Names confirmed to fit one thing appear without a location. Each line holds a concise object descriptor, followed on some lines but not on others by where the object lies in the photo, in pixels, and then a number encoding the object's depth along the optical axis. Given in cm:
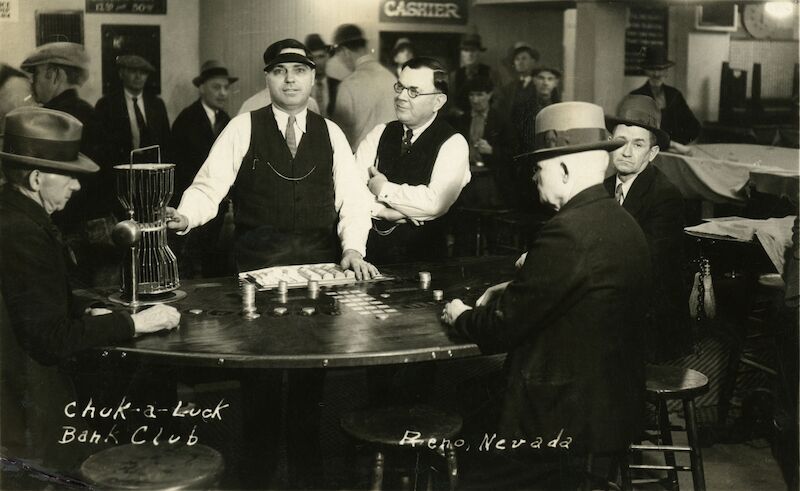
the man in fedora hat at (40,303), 268
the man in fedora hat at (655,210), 398
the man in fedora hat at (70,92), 500
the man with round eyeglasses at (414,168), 457
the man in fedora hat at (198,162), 610
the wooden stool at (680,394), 338
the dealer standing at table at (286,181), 405
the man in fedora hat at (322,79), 706
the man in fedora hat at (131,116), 603
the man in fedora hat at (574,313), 263
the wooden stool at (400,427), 285
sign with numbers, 637
